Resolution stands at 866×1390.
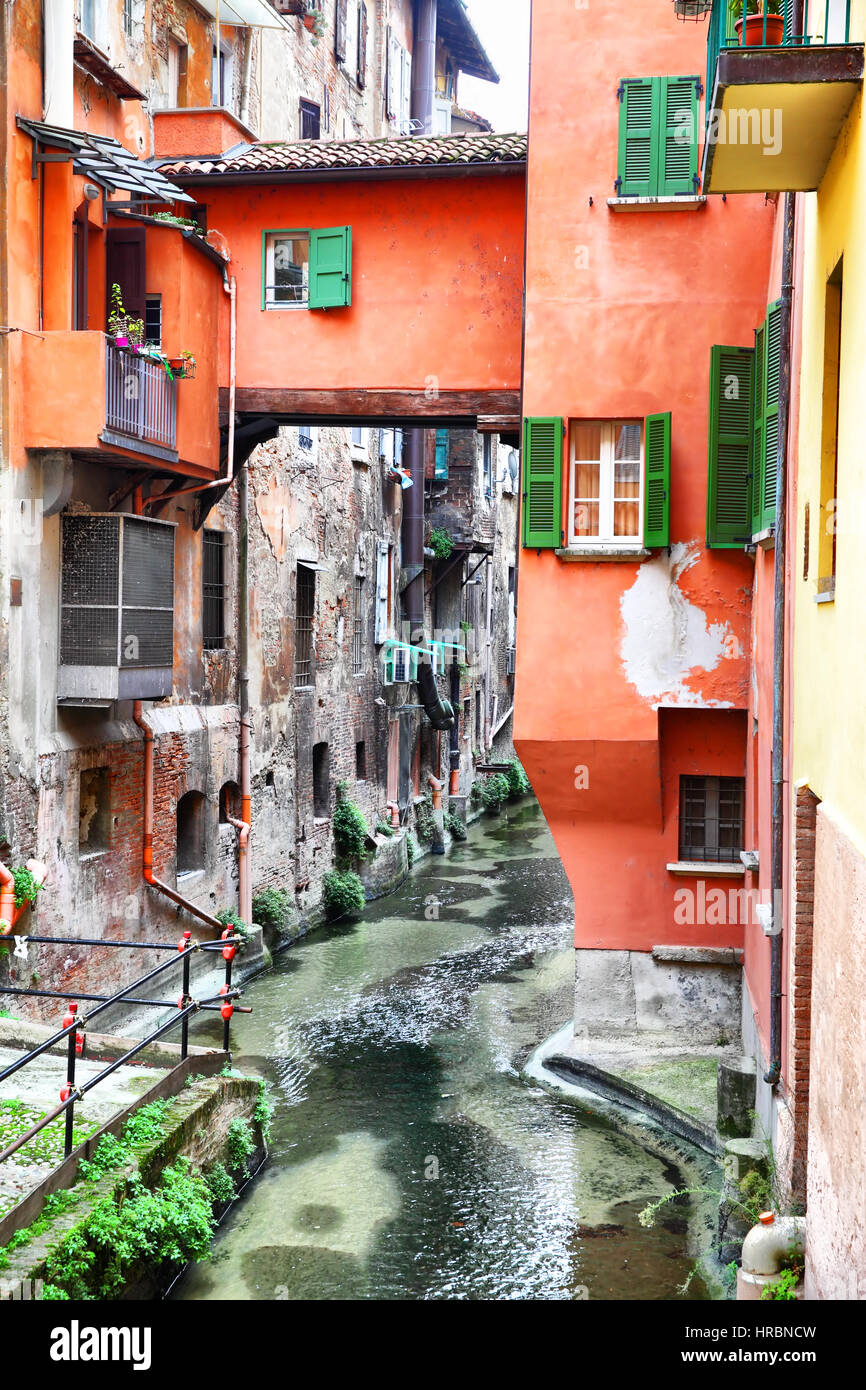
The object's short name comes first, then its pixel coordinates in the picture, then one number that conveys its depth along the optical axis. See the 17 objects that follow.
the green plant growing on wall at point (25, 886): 11.87
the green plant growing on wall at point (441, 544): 28.52
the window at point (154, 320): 13.99
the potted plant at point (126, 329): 12.38
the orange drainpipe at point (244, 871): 17.98
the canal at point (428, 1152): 9.09
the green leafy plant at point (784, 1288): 6.89
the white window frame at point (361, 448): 23.36
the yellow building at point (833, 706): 5.69
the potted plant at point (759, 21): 7.77
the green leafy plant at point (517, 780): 35.56
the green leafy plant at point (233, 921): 17.03
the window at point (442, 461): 29.78
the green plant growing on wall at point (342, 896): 21.23
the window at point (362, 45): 26.77
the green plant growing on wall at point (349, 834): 22.19
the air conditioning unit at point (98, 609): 12.71
